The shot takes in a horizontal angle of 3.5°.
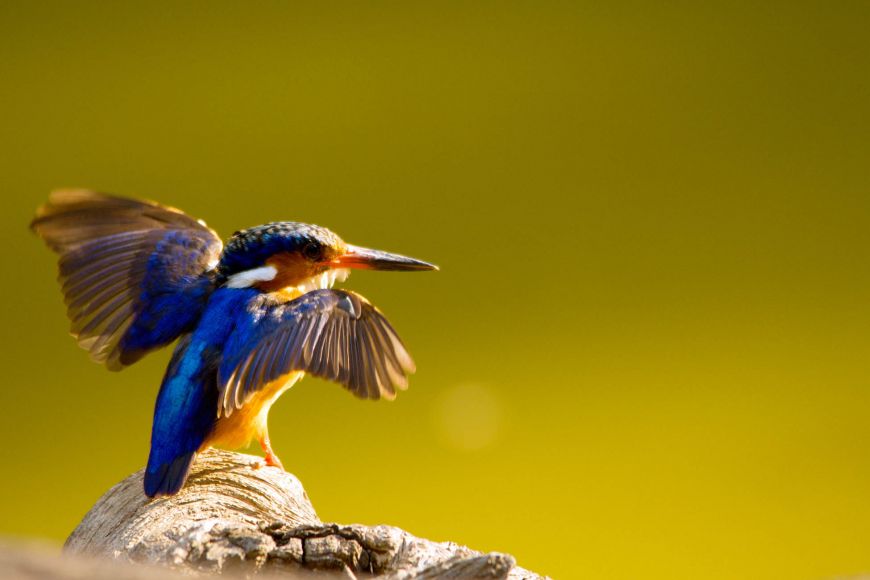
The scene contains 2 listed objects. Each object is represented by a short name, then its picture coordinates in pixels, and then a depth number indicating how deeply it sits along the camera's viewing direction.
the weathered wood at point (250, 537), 4.48
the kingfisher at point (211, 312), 4.56
